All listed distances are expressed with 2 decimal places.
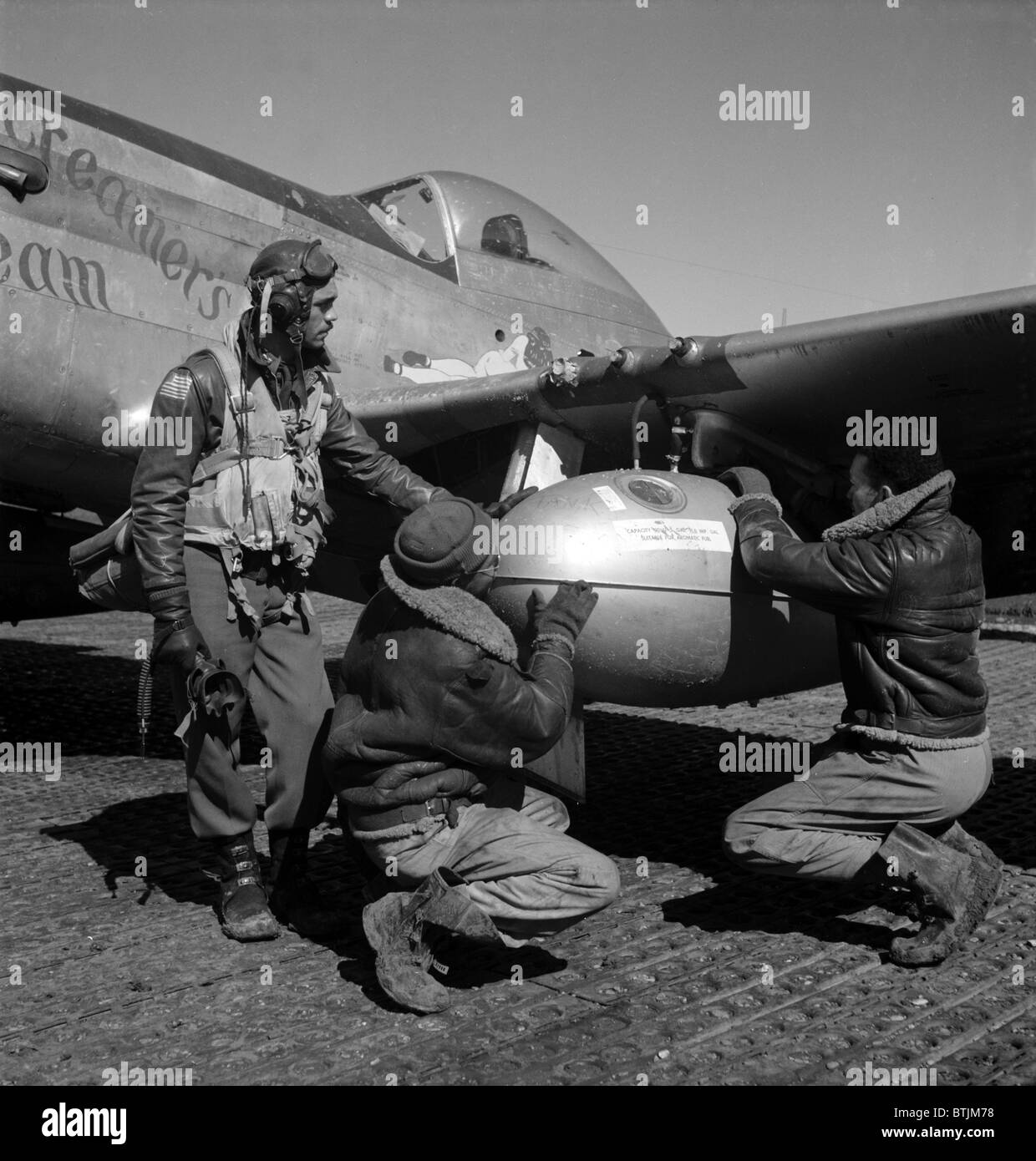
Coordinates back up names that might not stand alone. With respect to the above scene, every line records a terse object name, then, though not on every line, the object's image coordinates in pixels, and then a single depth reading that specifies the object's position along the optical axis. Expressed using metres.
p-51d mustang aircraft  3.68
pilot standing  3.50
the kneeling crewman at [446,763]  2.94
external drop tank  3.60
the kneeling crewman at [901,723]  3.29
